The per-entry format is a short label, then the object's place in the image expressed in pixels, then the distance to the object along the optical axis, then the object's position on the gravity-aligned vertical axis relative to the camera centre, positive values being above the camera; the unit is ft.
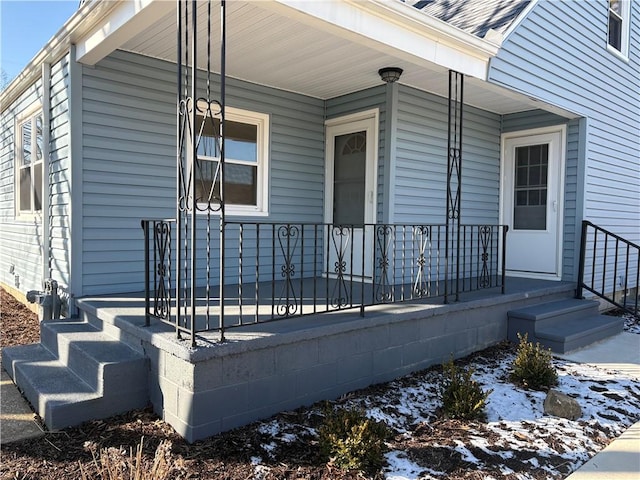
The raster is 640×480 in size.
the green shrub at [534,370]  11.45 -3.65
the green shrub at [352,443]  7.57 -3.72
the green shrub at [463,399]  9.59 -3.69
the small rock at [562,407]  9.86 -3.91
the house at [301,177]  9.62 +1.58
